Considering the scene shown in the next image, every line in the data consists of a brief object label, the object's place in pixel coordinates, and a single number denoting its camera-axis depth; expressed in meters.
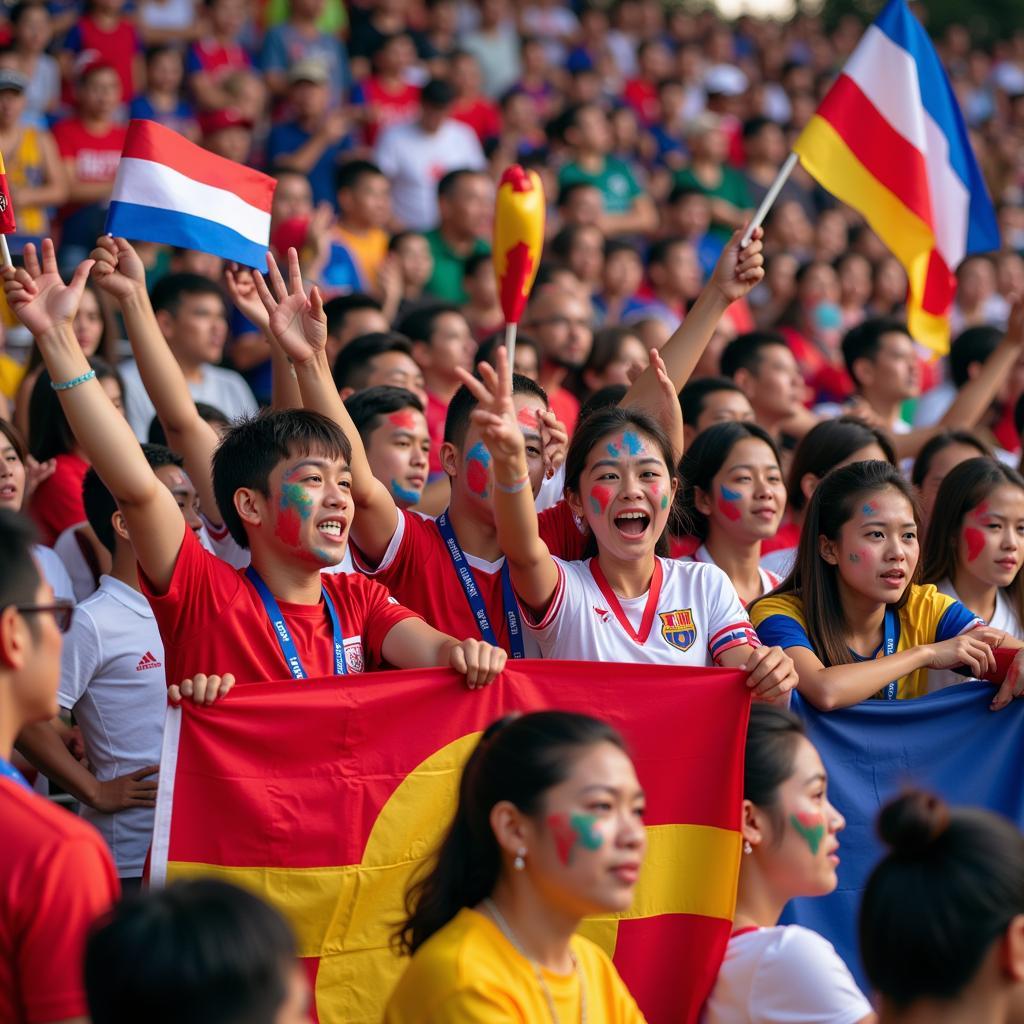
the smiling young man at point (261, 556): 8.07
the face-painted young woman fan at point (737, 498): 11.01
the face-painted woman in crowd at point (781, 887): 6.89
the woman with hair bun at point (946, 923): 5.68
